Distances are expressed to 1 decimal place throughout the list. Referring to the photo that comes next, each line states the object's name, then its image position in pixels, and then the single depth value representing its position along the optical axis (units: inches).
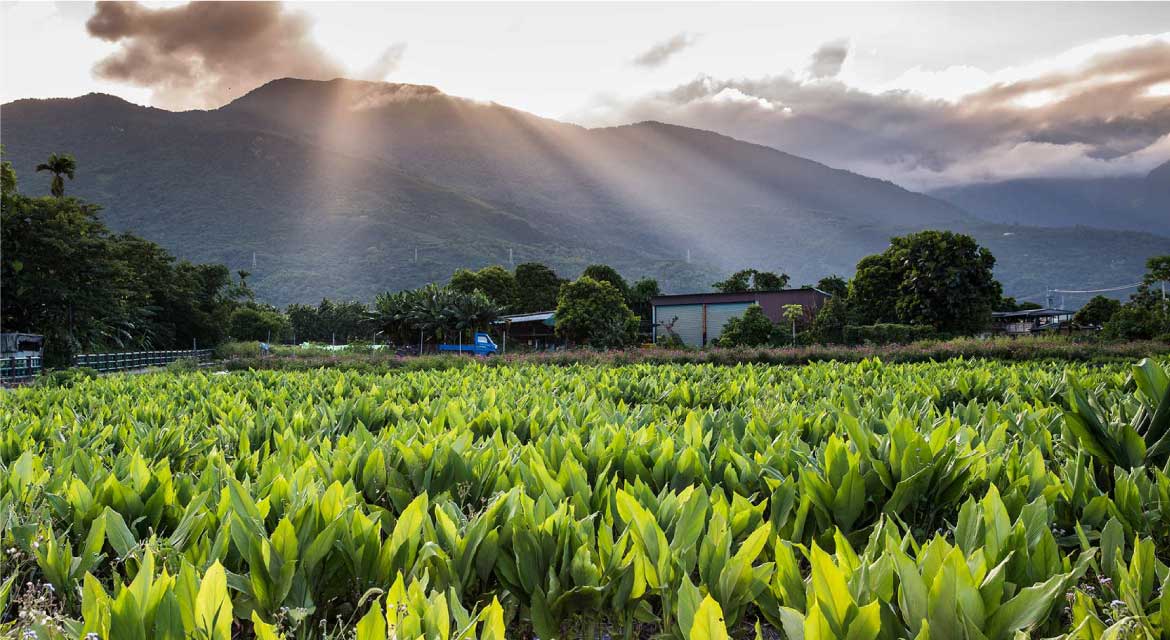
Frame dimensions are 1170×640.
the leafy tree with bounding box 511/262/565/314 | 3250.5
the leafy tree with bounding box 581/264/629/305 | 2930.4
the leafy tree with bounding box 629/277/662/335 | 2942.9
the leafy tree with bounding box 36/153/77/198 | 2007.9
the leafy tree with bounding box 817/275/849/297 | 3171.8
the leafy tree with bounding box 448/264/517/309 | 3073.3
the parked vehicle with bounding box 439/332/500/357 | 1606.9
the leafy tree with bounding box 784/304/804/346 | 1949.1
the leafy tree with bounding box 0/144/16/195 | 1251.8
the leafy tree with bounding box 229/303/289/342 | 3284.9
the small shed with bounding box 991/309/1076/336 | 3123.5
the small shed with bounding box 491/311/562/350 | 2482.8
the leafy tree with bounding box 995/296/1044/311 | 3422.7
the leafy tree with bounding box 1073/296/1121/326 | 2709.2
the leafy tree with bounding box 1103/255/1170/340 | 1317.7
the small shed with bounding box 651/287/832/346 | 2187.5
